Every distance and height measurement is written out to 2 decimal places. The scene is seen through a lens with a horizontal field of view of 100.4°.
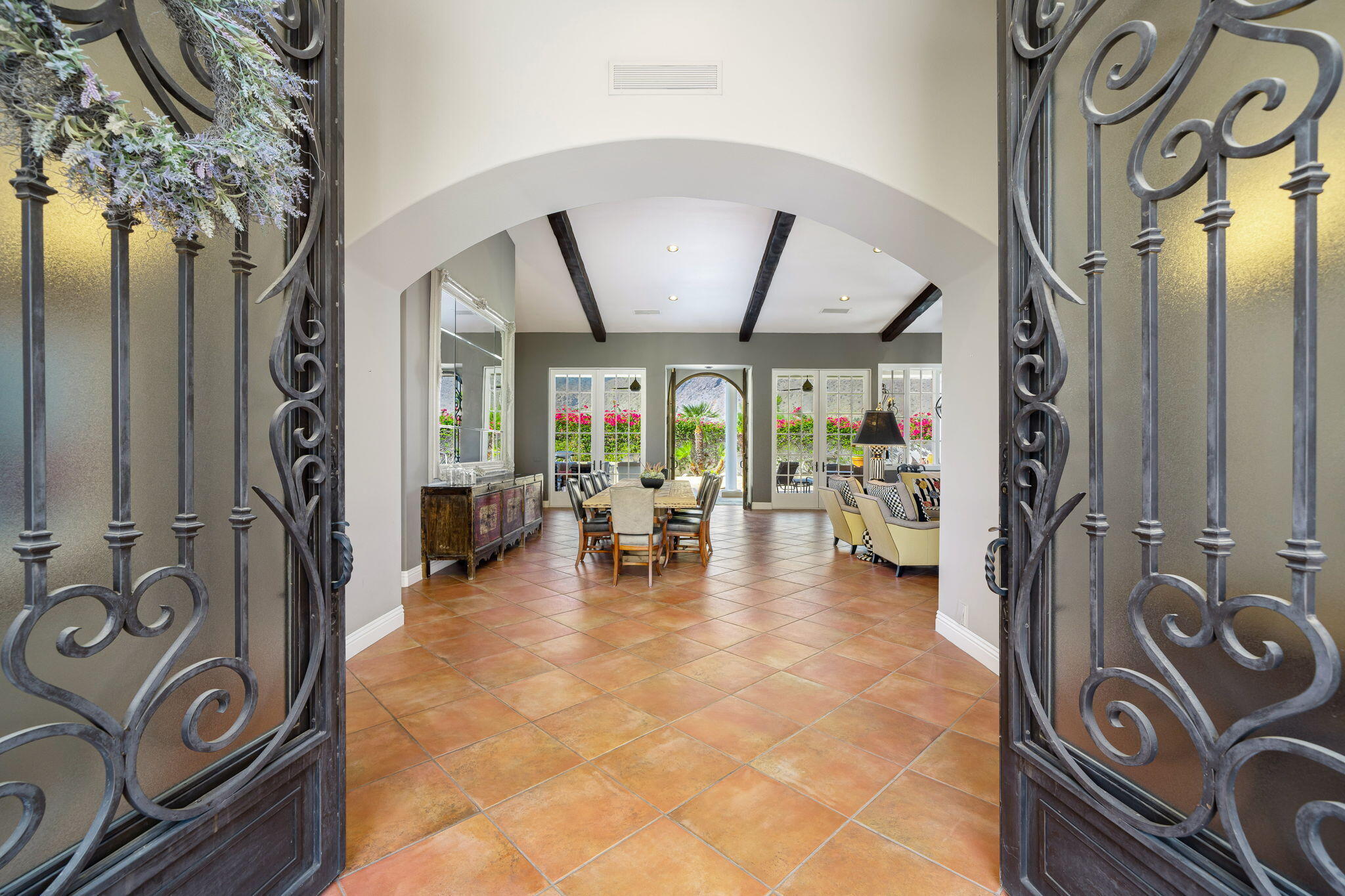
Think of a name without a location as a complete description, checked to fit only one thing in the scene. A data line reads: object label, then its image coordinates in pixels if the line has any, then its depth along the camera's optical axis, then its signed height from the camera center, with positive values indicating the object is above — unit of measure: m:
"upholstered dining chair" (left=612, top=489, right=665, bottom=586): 4.75 -0.67
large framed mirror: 5.14 +0.67
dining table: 5.24 -0.53
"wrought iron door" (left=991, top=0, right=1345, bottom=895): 0.92 +0.00
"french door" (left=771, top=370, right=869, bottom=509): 10.71 +0.40
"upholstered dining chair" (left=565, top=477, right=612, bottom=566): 5.45 -0.77
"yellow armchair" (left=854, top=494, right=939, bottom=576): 5.17 -0.89
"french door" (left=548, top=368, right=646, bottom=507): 10.76 +0.52
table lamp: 6.55 +0.17
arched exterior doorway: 14.62 +0.09
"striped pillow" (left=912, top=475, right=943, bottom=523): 5.38 -0.53
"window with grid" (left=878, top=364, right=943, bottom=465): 10.63 +0.84
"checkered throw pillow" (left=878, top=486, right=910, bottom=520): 5.34 -0.56
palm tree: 14.59 +0.47
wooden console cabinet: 4.98 -0.71
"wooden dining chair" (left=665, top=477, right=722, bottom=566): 5.91 -0.89
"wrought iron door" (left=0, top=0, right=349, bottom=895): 0.97 -0.17
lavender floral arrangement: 0.85 +0.55
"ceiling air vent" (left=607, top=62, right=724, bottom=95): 2.62 +1.72
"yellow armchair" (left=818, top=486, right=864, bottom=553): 6.23 -0.86
